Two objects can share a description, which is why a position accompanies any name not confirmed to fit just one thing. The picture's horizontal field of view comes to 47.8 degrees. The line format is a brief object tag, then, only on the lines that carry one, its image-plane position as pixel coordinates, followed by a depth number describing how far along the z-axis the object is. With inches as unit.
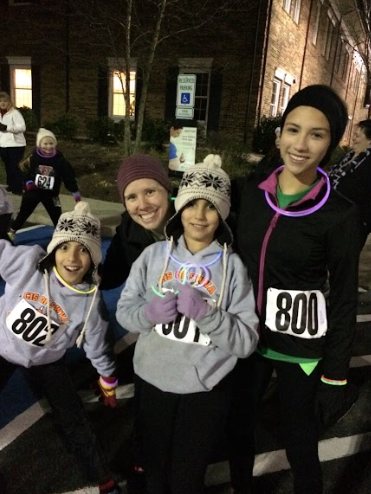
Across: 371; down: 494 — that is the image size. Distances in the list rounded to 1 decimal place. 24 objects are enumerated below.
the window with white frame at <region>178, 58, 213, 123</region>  601.0
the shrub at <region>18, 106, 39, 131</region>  651.5
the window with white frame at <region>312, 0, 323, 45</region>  796.0
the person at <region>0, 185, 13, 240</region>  145.9
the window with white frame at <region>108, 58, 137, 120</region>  640.9
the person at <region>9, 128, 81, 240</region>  238.5
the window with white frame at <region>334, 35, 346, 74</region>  1042.8
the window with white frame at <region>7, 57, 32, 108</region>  705.9
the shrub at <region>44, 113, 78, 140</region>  622.0
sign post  339.6
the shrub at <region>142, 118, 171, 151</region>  568.1
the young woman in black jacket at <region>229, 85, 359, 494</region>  67.3
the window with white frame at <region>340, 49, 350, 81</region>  1134.4
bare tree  572.4
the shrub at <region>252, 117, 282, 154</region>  574.9
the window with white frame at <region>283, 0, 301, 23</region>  638.0
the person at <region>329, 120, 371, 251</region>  161.2
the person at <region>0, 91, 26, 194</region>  335.6
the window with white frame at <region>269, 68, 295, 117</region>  653.9
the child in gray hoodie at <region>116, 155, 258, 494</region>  70.4
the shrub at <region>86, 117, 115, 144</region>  617.6
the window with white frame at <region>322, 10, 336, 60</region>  894.7
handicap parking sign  337.4
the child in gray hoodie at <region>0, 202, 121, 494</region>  88.1
